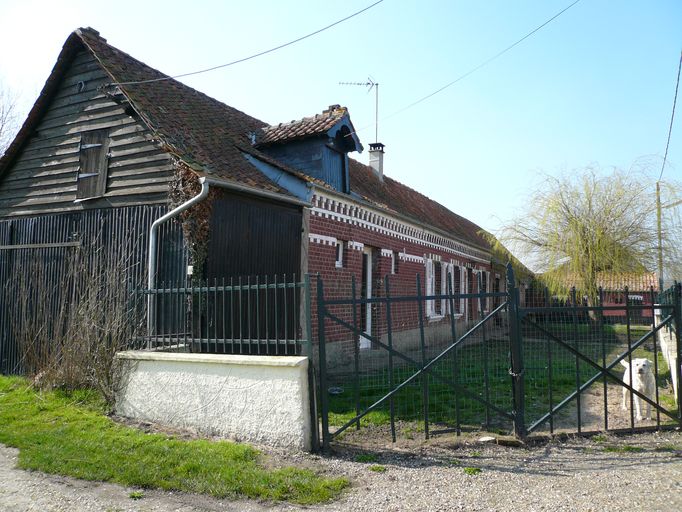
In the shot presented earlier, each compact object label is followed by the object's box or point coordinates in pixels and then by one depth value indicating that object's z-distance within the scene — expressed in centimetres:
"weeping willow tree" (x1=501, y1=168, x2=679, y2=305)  1741
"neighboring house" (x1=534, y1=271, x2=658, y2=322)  1738
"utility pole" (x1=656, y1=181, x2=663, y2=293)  1767
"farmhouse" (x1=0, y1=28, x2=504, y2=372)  871
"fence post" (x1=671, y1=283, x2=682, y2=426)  652
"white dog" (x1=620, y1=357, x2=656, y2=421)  674
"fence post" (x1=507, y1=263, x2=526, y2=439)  591
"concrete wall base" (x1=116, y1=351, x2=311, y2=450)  560
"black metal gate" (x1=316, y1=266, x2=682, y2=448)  595
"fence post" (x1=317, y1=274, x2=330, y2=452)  558
